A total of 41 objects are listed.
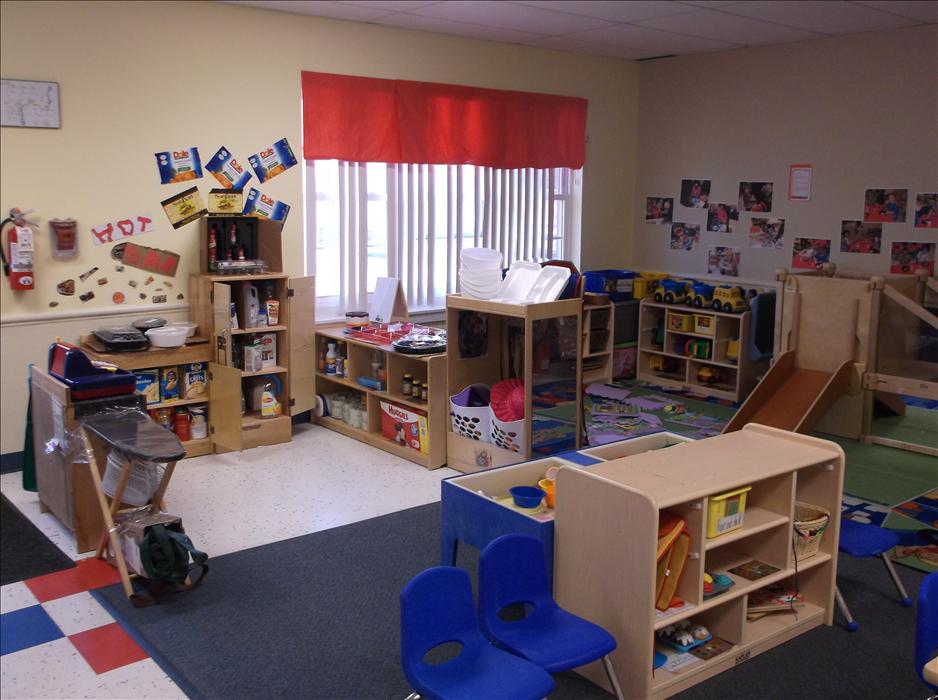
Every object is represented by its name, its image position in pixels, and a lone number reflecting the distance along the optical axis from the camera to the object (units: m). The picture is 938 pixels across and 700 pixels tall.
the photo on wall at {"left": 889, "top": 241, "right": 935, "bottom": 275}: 6.73
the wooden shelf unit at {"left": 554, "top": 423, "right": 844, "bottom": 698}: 3.04
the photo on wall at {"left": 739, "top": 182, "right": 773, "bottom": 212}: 7.67
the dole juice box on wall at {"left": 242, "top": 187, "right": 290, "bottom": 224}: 6.25
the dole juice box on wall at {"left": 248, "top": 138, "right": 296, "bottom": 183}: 6.23
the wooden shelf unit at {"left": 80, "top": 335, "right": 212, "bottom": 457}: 5.39
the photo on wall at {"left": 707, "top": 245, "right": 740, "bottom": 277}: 7.93
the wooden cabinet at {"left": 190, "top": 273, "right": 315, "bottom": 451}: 5.71
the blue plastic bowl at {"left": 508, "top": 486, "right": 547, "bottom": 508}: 3.57
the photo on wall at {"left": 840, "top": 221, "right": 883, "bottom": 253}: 7.01
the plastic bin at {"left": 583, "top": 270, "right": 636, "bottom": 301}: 7.98
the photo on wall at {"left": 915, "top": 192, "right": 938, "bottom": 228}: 6.68
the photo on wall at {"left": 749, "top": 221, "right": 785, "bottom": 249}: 7.61
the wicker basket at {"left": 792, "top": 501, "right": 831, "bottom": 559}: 3.58
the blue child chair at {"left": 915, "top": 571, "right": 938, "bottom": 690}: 2.65
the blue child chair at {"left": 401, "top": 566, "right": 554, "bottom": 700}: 2.59
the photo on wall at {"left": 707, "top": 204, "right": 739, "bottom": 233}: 7.92
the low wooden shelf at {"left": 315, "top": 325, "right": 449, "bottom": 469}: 5.59
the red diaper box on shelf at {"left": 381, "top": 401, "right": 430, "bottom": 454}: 5.71
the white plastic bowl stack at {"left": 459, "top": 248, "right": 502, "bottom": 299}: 5.30
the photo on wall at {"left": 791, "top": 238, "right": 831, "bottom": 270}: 7.32
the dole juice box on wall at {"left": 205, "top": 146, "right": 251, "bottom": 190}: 6.02
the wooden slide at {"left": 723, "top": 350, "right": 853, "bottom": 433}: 5.88
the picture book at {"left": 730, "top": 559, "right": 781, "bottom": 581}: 3.48
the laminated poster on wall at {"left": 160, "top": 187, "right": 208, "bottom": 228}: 5.87
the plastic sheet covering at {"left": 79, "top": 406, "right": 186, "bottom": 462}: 3.83
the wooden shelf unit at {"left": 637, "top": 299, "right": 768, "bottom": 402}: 7.41
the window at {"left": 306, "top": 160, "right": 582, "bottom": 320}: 6.71
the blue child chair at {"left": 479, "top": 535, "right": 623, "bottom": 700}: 2.86
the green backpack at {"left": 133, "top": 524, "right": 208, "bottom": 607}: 3.81
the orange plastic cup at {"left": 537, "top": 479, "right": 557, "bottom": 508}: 3.64
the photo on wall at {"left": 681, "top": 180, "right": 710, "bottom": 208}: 8.10
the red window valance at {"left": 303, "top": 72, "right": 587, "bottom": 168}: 6.47
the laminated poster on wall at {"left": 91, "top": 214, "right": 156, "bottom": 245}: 5.60
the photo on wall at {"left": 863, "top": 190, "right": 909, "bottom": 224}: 6.86
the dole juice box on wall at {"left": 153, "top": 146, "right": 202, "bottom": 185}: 5.81
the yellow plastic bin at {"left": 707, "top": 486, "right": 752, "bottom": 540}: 3.21
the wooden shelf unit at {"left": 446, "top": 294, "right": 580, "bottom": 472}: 5.10
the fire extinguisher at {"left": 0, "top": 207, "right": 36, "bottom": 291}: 5.21
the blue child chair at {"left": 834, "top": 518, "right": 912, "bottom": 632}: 3.71
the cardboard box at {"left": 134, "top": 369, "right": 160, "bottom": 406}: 5.60
